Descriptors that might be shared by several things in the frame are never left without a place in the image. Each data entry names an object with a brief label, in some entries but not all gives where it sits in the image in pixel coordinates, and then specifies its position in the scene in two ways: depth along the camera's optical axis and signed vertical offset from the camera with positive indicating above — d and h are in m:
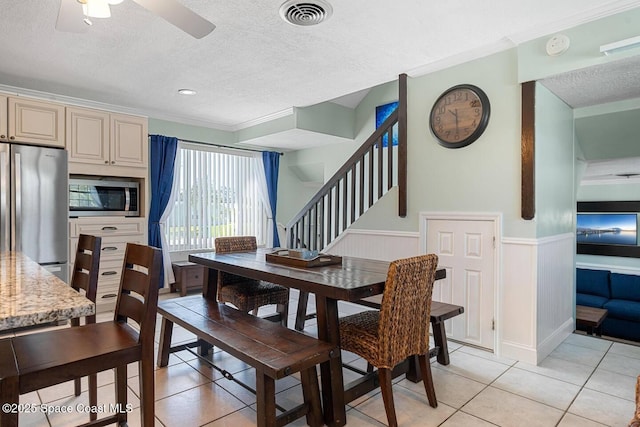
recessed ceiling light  4.05 +1.38
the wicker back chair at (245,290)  3.06 -0.67
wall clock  3.07 +0.87
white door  3.08 -0.52
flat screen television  6.07 -0.26
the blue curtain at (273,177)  6.24 +0.63
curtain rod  5.39 +1.08
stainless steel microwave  4.01 +0.20
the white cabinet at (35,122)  3.53 +0.93
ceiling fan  1.79 +1.03
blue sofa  5.51 -1.37
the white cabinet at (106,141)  3.93 +0.83
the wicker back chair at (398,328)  1.93 -0.67
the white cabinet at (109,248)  4.07 -0.39
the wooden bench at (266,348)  1.77 -0.71
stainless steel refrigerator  3.43 +0.10
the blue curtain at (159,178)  4.98 +0.50
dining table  1.93 -0.40
